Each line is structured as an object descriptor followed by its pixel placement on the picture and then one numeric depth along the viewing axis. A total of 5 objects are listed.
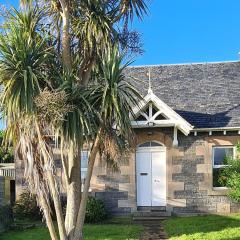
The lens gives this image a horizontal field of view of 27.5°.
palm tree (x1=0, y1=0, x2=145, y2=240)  9.54
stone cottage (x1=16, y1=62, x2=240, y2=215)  17.62
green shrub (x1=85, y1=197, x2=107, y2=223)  16.64
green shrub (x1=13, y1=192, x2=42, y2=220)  17.29
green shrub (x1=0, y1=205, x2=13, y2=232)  14.87
